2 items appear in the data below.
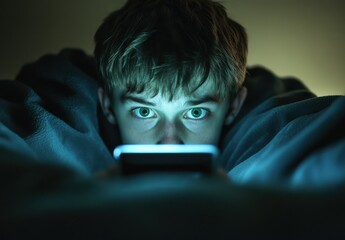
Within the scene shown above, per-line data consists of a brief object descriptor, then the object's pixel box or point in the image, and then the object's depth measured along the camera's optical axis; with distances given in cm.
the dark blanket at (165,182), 38
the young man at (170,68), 83
